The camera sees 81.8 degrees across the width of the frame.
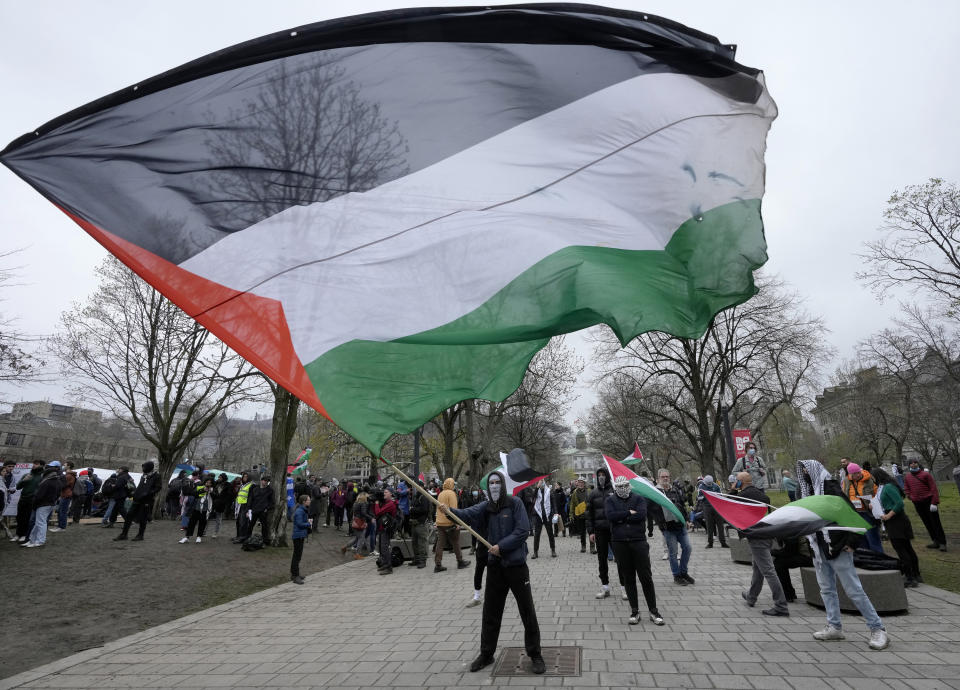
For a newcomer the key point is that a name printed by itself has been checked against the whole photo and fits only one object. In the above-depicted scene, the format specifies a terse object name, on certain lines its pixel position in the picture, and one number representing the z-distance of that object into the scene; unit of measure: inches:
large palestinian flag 174.1
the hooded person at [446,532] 521.0
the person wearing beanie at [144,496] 545.3
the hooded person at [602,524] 370.0
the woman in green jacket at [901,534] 341.7
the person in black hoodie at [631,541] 285.3
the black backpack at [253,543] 588.1
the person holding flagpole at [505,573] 222.7
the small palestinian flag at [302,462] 563.1
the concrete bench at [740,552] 469.7
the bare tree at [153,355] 875.4
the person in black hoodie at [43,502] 478.0
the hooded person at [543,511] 604.4
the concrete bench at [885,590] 277.3
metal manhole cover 215.2
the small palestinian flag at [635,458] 501.8
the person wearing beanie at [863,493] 389.1
